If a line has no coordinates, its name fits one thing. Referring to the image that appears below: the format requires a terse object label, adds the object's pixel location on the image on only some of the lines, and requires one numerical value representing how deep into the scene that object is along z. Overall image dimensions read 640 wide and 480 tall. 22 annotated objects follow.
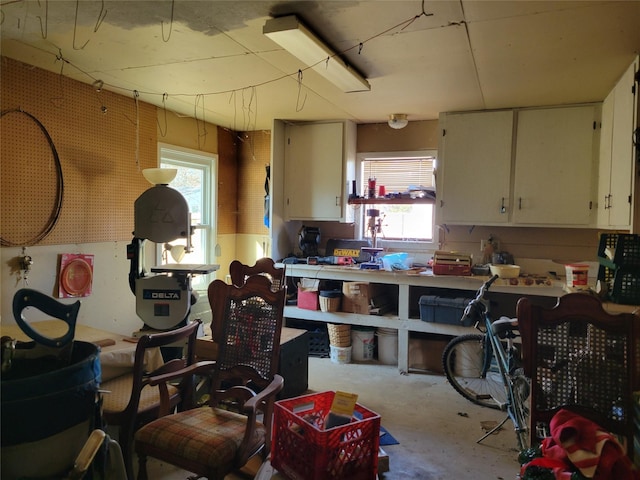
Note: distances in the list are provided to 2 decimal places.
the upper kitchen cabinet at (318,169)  4.43
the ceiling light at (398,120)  4.22
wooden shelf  4.20
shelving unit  3.70
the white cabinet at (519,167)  3.67
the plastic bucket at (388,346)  4.11
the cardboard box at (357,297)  4.07
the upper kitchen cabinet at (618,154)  2.64
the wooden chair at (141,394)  2.03
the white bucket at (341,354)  4.12
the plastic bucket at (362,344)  4.18
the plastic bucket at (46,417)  1.12
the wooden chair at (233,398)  1.82
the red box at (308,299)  4.24
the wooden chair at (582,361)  1.71
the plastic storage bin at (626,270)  2.50
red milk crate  1.63
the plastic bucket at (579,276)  3.07
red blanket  1.35
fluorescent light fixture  2.19
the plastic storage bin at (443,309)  3.72
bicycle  2.54
